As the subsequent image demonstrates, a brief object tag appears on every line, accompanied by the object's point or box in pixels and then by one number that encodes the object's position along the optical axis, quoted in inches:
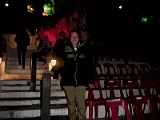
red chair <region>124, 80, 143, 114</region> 133.8
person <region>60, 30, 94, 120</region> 102.3
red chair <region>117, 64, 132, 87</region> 202.8
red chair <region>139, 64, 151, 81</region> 181.2
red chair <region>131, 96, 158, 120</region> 96.4
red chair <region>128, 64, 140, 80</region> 211.1
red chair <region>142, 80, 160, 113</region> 122.2
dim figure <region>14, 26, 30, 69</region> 225.3
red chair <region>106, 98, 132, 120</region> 89.9
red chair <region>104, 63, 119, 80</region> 195.2
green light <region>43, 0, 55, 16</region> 340.4
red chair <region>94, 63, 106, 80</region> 188.6
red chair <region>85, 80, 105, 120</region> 119.2
